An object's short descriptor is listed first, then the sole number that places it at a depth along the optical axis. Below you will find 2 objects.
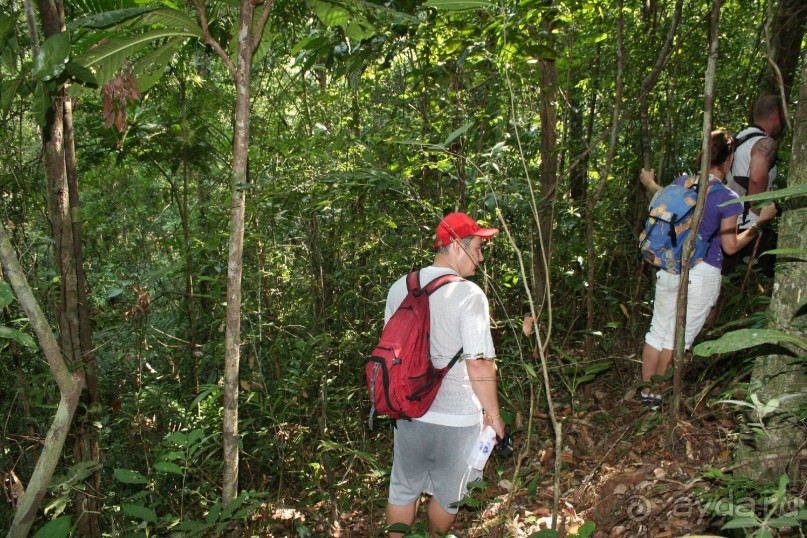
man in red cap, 3.01
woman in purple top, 3.61
